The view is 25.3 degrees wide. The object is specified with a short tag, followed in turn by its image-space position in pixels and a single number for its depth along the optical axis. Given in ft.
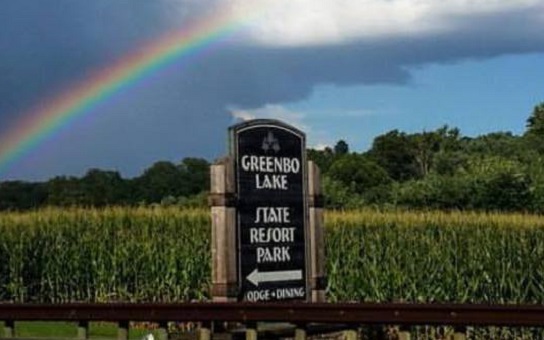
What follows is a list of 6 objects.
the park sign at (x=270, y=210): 49.88
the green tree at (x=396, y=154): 235.20
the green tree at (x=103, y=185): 185.37
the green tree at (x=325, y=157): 230.97
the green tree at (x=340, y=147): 285.64
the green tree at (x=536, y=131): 209.75
